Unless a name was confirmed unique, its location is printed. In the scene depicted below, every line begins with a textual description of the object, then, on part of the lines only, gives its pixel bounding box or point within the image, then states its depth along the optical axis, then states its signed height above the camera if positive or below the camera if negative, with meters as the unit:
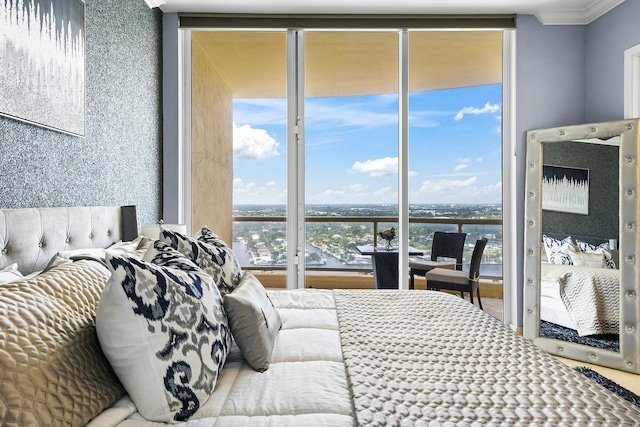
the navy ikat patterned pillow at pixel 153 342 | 0.95 -0.34
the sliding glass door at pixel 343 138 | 3.52 +0.59
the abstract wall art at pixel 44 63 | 1.51 +0.62
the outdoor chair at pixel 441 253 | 3.53 -0.44
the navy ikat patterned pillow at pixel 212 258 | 1.47 -0.21
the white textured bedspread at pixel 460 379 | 0.93 -0.50
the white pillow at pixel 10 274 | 1.19 -0.22
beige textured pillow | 0.76 -0.33
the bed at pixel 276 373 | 0.84 -0.49
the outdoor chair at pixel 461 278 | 3.41 -0.64
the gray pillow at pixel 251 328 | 1.25 -0.41
